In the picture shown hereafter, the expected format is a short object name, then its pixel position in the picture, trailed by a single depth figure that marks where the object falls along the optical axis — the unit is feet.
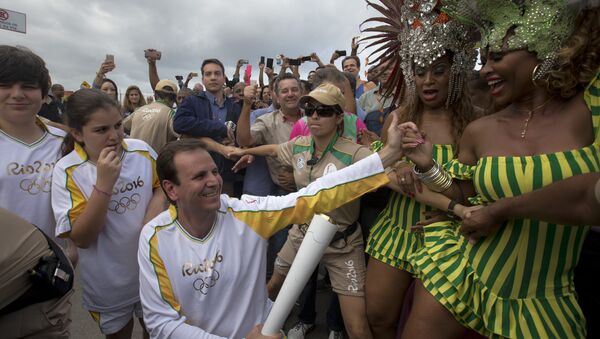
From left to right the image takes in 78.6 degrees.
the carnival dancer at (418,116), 6.73
